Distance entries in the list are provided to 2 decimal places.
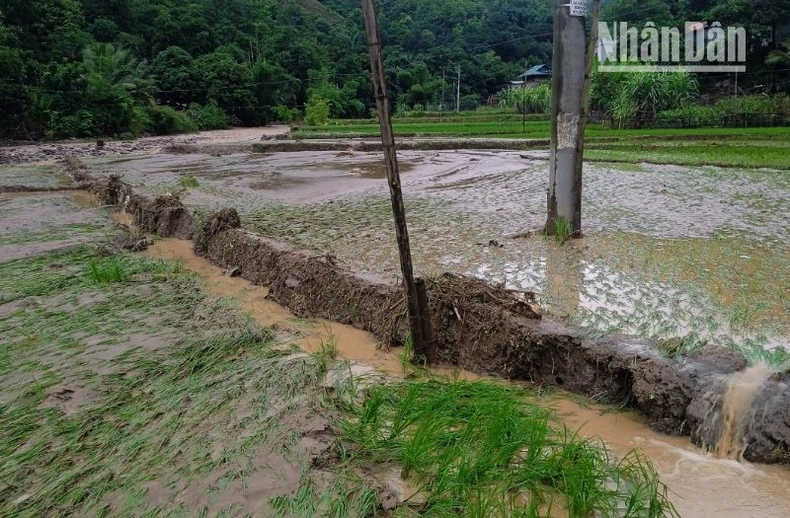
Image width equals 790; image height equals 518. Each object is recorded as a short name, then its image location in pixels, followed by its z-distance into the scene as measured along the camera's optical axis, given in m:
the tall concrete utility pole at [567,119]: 5.56
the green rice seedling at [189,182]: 11.48
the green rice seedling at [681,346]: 2.69
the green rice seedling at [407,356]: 3.29
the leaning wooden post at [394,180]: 2.75
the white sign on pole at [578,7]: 5.45
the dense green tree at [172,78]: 44.66
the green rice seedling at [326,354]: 3.17
